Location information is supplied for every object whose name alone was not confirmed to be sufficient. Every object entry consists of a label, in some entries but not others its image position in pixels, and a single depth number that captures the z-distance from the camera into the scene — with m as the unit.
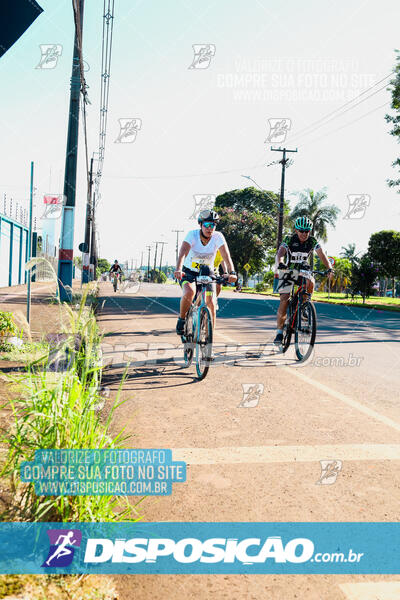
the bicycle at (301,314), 7.54
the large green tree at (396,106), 26.12
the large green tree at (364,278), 29.44
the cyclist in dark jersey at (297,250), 7.85
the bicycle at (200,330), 6.29
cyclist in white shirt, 6.84
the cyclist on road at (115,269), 29.09
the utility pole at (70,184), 15.71
